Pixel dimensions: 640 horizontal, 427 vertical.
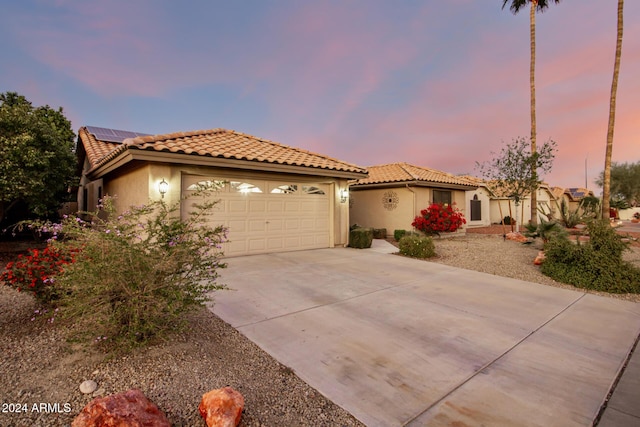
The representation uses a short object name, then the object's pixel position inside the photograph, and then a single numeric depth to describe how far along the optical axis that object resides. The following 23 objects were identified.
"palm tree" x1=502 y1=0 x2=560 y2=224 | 14.20
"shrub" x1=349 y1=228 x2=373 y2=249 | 10.55
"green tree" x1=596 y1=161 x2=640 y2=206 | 31.80
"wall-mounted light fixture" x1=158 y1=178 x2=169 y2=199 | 7.22
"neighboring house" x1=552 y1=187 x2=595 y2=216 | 30.27
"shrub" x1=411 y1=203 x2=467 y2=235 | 12.65
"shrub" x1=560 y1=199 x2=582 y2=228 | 12.73
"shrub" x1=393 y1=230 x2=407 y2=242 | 13.11
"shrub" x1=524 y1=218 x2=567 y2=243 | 8.91
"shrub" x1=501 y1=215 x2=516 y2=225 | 21.95
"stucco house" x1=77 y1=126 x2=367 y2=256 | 7.36
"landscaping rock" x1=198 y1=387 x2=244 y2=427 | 1.83
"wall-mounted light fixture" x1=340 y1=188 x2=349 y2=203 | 10.73
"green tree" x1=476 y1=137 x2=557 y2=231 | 12.27
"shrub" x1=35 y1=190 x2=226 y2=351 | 2.51
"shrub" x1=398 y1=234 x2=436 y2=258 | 8.73
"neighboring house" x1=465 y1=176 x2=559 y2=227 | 19.47
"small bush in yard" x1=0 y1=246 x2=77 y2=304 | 3.31
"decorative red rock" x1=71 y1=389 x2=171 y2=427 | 1.69
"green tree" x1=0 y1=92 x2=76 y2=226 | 7.66
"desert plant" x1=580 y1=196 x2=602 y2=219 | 9.99
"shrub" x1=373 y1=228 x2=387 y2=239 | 13.98
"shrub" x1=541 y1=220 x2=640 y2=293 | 5.54
